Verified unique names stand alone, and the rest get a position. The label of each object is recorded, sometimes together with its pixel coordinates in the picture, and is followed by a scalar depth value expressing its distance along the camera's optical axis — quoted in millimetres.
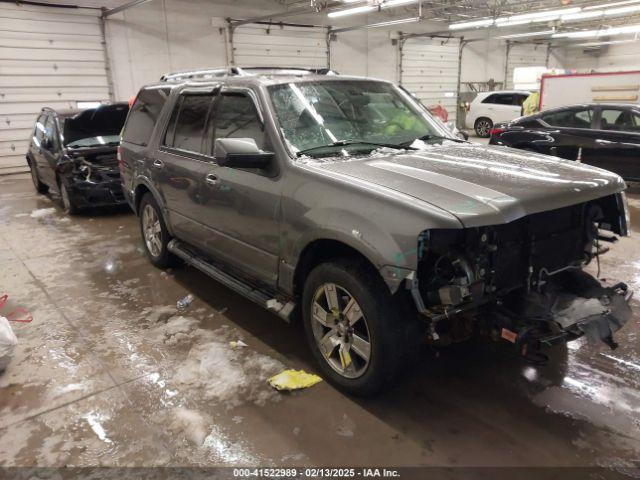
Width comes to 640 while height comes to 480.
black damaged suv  7207
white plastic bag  3115
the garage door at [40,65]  11797
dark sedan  7598
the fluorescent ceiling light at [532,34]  19453
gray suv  2332
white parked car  15939
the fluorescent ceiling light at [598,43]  24500
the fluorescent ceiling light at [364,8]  12252
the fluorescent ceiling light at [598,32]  17358
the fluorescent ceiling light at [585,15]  14781
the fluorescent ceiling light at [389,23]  14727
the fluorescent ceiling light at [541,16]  13627
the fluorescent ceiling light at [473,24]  16266
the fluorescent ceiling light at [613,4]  14078
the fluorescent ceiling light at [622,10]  14618
